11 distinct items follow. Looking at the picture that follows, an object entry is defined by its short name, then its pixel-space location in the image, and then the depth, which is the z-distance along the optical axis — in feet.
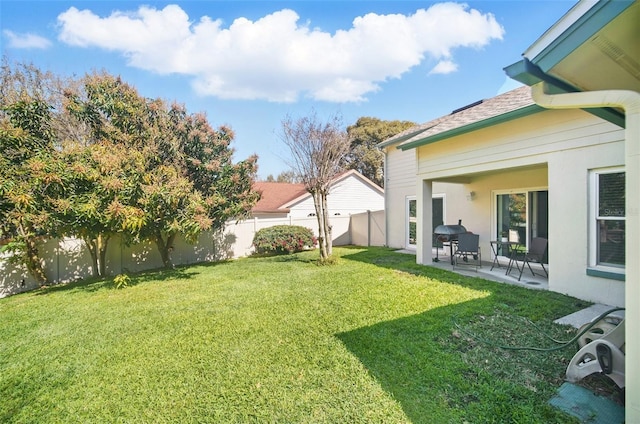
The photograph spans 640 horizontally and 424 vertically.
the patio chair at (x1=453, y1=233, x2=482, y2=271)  27.07
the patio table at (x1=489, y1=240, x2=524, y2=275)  25.69
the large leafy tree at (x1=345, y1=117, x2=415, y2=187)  90.33
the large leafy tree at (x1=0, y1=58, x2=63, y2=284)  20.77
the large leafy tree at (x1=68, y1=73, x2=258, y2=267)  23.20
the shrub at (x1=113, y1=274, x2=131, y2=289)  24.88
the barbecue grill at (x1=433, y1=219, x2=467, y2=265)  28.68
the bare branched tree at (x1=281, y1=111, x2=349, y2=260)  31.94
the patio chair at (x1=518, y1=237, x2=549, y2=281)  22.54
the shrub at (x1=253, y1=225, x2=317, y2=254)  42.22
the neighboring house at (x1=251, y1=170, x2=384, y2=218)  59.82
